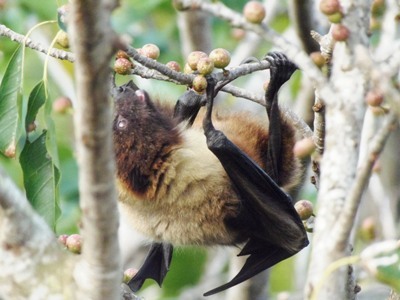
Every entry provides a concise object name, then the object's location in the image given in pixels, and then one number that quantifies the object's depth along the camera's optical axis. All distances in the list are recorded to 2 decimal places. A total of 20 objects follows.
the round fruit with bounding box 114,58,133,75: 9.02
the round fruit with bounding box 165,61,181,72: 9.57
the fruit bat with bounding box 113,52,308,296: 10.93
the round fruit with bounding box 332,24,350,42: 6.23
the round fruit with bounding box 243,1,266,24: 6.64
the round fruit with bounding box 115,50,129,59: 9.04
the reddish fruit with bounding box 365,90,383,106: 5.93
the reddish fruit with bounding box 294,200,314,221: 9.94
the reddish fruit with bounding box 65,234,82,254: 8.59
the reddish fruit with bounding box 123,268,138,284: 10.07
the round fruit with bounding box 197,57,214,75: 9.04
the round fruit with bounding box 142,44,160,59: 9.53
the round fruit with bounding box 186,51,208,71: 9.19
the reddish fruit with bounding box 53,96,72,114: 10.52
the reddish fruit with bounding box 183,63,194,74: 9.40
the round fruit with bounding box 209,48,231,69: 9.06
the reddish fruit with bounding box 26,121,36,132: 10.06
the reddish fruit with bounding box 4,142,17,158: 9.25
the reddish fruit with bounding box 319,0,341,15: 6.33
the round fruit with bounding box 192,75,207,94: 9.12
